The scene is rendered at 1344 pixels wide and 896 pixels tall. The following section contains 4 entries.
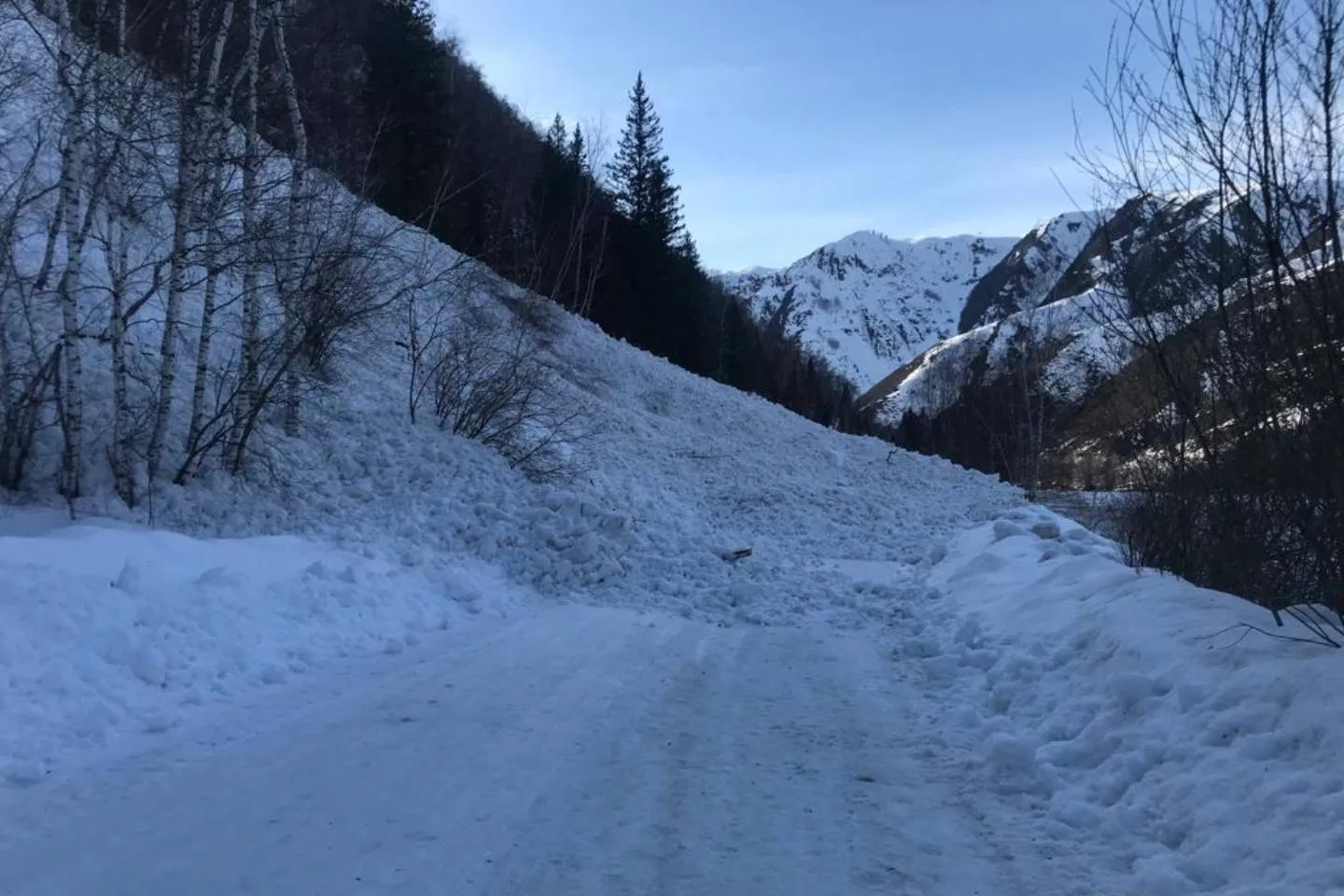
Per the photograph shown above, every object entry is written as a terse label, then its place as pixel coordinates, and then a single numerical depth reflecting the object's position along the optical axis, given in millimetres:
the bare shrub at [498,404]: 15273
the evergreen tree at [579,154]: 44906
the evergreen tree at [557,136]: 45594
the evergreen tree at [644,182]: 45531
